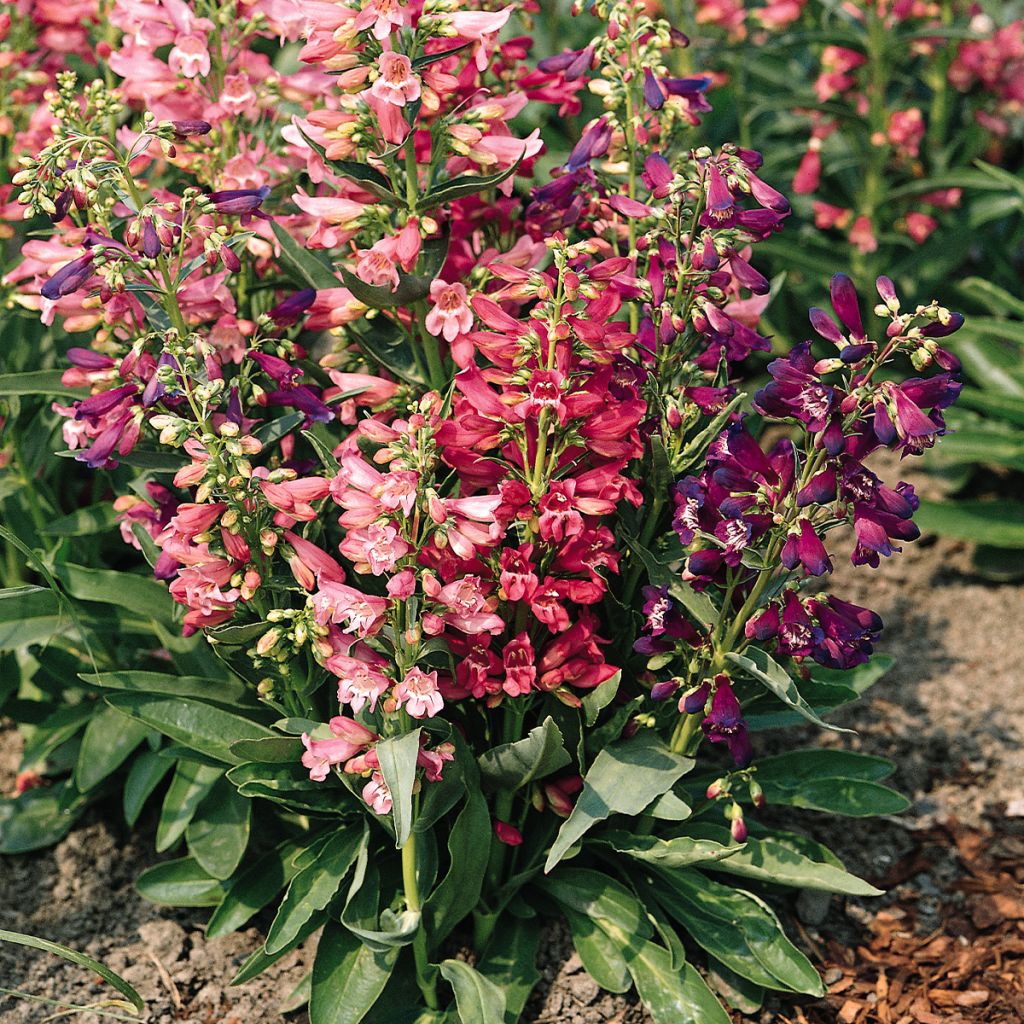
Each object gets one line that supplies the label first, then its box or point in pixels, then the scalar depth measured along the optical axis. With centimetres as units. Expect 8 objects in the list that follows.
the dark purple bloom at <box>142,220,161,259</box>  242
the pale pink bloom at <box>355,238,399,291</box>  263
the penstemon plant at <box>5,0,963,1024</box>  242
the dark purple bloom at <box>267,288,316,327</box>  271
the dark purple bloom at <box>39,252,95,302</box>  247
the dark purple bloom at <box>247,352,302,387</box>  263
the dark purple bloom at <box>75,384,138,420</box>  261
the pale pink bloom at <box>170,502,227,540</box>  247
